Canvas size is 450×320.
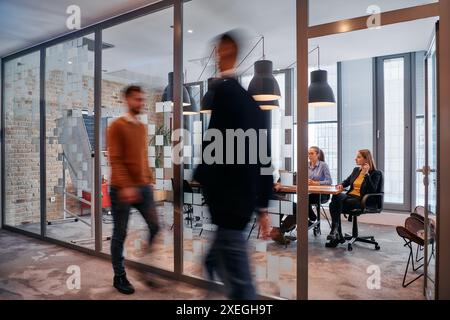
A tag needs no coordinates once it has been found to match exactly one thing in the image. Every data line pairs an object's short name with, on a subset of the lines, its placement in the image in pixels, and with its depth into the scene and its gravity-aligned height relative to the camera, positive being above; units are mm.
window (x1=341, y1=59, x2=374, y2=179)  6207 +932
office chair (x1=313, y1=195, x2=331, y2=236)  4890 -946
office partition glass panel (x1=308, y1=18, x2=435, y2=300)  3127 +253
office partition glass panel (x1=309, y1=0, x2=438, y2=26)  3611 +1683
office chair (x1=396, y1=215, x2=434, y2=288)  2873 -661
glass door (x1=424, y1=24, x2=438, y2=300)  2457 -62
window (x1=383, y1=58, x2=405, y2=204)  5969 +579
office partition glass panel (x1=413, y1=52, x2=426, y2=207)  5781 +788
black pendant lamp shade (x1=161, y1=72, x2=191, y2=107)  3256 +656
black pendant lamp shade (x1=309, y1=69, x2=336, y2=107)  4812 +993
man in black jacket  1637 -132
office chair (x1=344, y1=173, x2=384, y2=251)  4277 -655
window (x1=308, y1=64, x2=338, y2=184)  6496 +594
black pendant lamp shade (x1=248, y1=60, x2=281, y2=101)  3656 +858
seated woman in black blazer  4312 -429
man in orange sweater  2521 -113
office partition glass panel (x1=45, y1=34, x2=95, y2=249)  4176 +498
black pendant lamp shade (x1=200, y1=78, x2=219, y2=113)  2873 +494
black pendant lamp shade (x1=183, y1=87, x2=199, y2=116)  3245 +504
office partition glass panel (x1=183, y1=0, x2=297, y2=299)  2758 +593
